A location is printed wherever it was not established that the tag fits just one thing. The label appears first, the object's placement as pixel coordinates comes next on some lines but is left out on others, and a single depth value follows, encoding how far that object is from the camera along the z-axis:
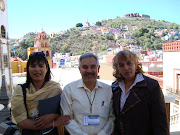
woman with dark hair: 1.13
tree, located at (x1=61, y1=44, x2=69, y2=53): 53.29
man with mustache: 1.17
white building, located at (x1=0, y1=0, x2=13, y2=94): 8.39
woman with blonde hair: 1.11
